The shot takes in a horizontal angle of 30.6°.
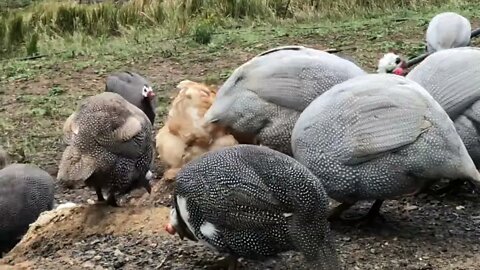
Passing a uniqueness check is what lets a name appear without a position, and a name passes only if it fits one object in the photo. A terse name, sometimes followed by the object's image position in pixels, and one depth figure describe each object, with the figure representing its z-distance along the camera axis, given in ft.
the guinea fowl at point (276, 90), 13.76
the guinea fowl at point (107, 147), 13.82
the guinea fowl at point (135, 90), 18.66
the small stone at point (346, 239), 12.49
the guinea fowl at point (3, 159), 18.41
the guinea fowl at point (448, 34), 17.49
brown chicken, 15.17
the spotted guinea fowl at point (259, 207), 10.34
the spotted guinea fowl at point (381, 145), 11.95
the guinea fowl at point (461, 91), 13.23
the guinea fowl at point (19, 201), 16.05
